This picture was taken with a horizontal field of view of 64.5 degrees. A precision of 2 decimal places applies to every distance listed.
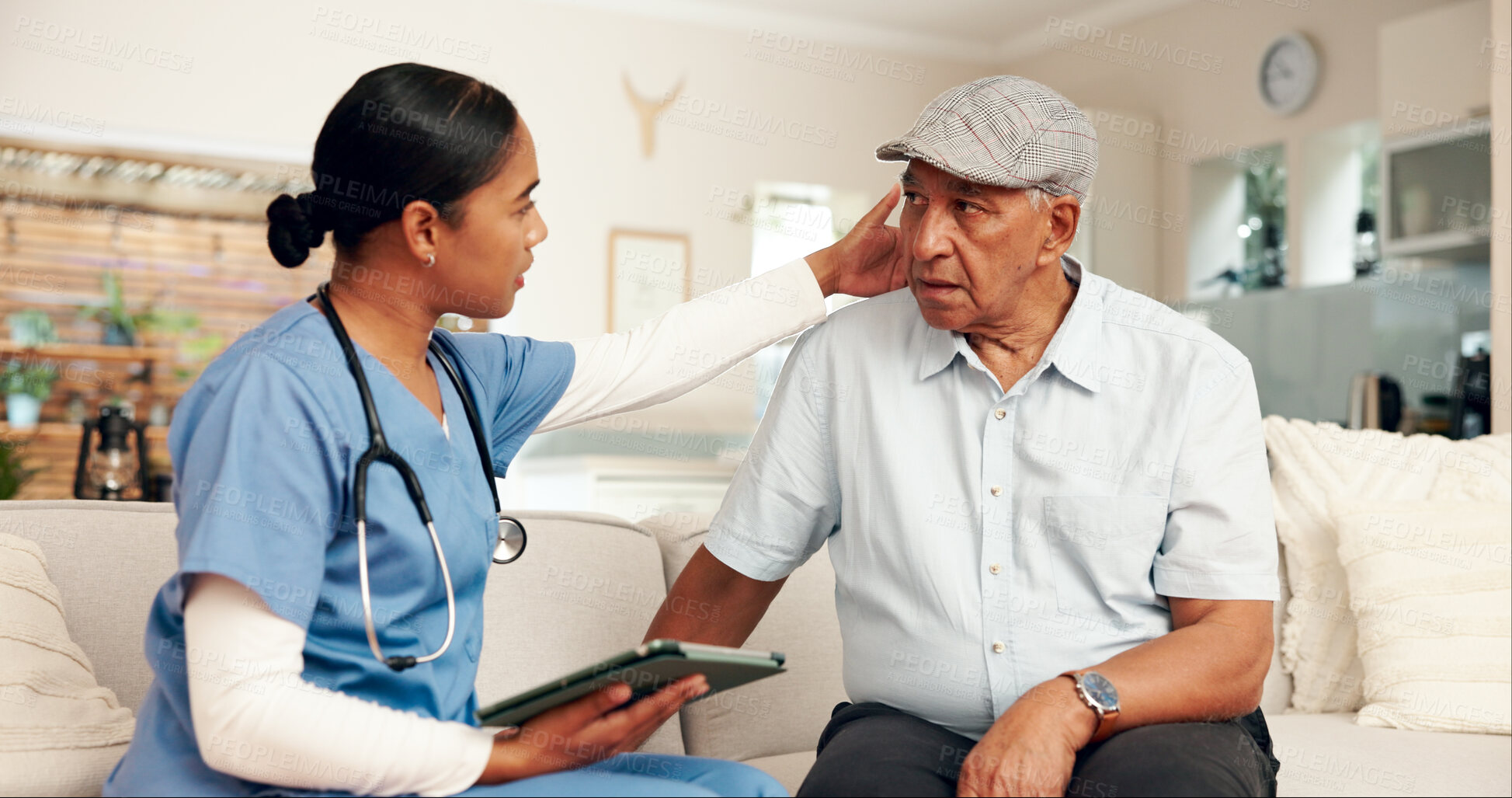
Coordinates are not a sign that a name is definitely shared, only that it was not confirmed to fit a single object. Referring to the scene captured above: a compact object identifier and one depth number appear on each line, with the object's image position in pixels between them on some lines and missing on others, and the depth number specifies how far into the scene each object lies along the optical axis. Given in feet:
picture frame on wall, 17.49
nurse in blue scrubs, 3.07
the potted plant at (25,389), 17.52
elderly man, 4.50
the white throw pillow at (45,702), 4.17
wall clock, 15.76
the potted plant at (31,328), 18.03
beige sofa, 5.09
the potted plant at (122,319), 18.45
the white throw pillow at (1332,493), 6.92
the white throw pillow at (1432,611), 6.38
